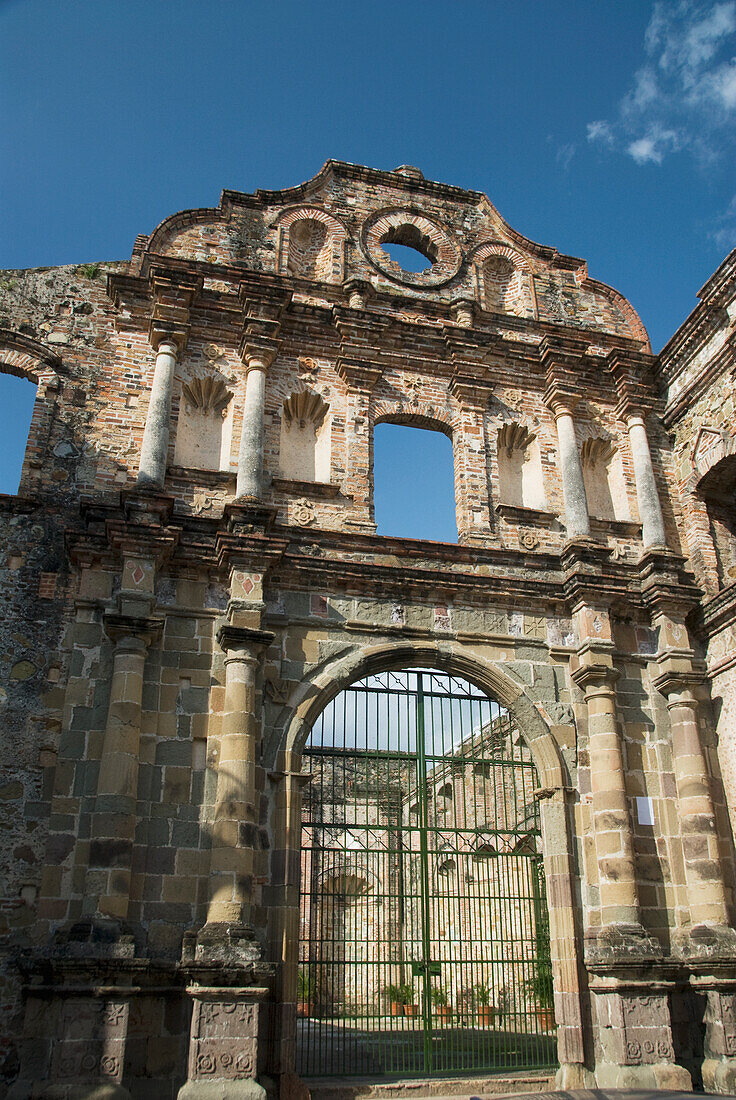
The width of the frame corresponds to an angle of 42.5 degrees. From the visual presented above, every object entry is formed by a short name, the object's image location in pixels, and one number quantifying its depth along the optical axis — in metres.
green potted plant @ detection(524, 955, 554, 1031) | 9.95
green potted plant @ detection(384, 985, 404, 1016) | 12.64
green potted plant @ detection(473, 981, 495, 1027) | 9.20
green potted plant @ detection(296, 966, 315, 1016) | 14.12
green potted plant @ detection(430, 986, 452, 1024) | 9.42
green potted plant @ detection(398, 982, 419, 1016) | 13.10
